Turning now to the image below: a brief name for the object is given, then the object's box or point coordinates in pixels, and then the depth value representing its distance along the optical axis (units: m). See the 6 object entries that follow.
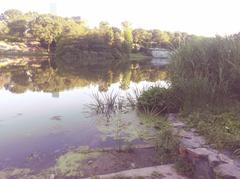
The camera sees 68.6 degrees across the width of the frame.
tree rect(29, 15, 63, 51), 30.30
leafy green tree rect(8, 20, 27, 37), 33.34
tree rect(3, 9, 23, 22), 48.22
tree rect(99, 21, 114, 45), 27.58
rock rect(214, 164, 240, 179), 2.20
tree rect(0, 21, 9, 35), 33.86
